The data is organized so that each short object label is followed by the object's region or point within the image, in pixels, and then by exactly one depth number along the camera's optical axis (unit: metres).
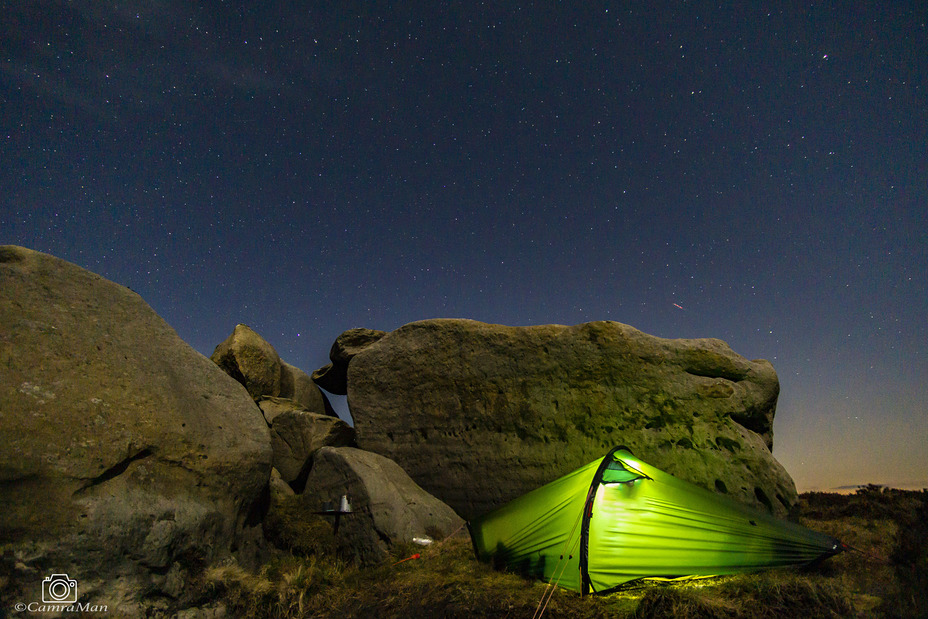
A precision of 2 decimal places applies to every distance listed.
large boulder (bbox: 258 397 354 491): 10.88
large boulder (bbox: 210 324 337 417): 13.33
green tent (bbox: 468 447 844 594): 6.21
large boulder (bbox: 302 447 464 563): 8.52
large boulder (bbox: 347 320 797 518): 10.05
